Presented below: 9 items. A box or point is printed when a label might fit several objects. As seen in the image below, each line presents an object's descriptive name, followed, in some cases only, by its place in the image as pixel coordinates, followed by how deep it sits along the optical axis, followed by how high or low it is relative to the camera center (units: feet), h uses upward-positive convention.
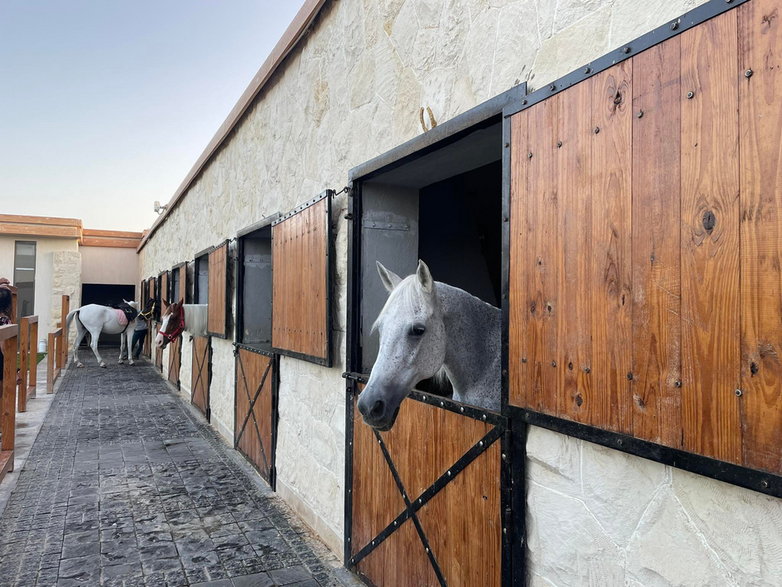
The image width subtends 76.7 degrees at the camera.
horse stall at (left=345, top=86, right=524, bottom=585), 6.25 -2.17
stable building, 3.48 +0.16
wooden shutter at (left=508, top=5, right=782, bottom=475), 3.34 +0.47
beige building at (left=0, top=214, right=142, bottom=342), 51.42 +3.92
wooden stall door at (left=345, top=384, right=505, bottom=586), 6.23 -2.97
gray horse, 6.10 -0.60
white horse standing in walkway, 43.19 -1.93
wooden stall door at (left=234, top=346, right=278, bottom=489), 14.69 -3.54
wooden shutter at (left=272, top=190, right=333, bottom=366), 10.68 +0.44
